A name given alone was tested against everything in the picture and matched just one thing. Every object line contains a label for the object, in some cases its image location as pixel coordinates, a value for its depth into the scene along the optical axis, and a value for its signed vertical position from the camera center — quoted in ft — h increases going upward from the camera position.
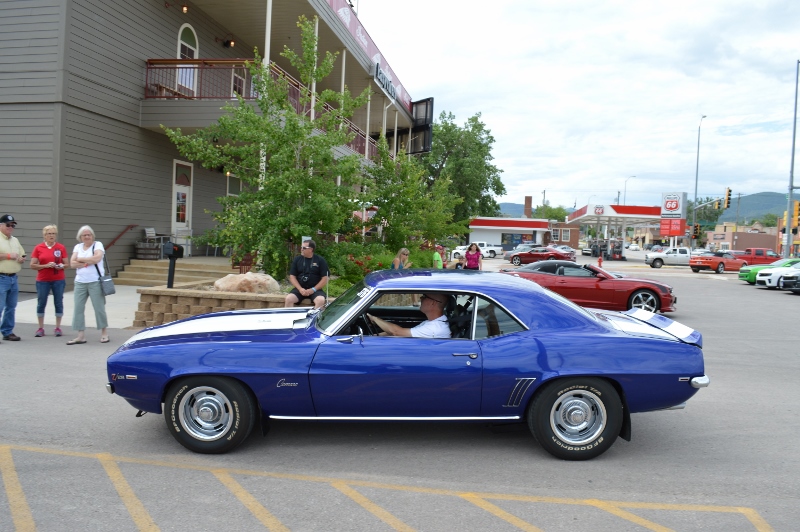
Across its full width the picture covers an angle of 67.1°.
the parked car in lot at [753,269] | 86.58 -0.64
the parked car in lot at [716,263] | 126.93 +0.11
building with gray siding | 44.45 +10.62
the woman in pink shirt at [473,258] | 54.34 -0.53
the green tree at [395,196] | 48.34 +4.39
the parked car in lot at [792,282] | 72.30 -1.86
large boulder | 34.88 -2.46
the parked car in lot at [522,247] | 163.99 +1.97
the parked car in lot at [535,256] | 134.21 -0.12
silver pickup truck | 155.22 +1.34
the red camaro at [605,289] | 45.70 -2.37
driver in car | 16.10 -2.02
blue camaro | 14.85 -3.14
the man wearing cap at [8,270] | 27.86 -1.84
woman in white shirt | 27.91 -1.96
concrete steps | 48.80 -2.77
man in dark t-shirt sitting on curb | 28.71 -1.42
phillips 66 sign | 195.31 +15.82
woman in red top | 28.37 -1.75
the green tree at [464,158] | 164.45 +25.52
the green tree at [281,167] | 37.11 +4.91
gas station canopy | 194.80 +14.91
